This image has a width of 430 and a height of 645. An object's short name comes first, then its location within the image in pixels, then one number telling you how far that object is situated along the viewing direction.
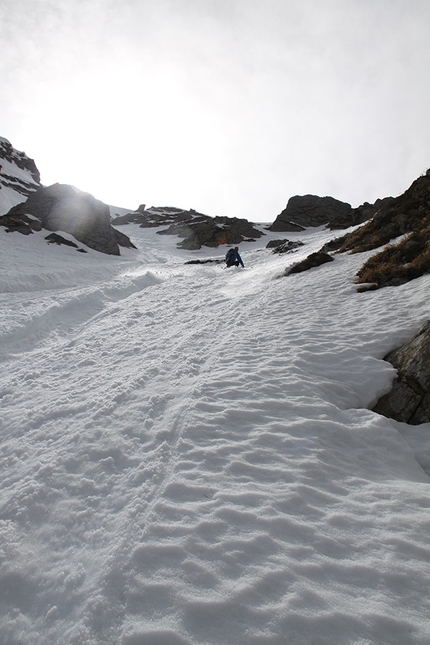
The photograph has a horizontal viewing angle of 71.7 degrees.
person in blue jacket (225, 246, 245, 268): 22.25
